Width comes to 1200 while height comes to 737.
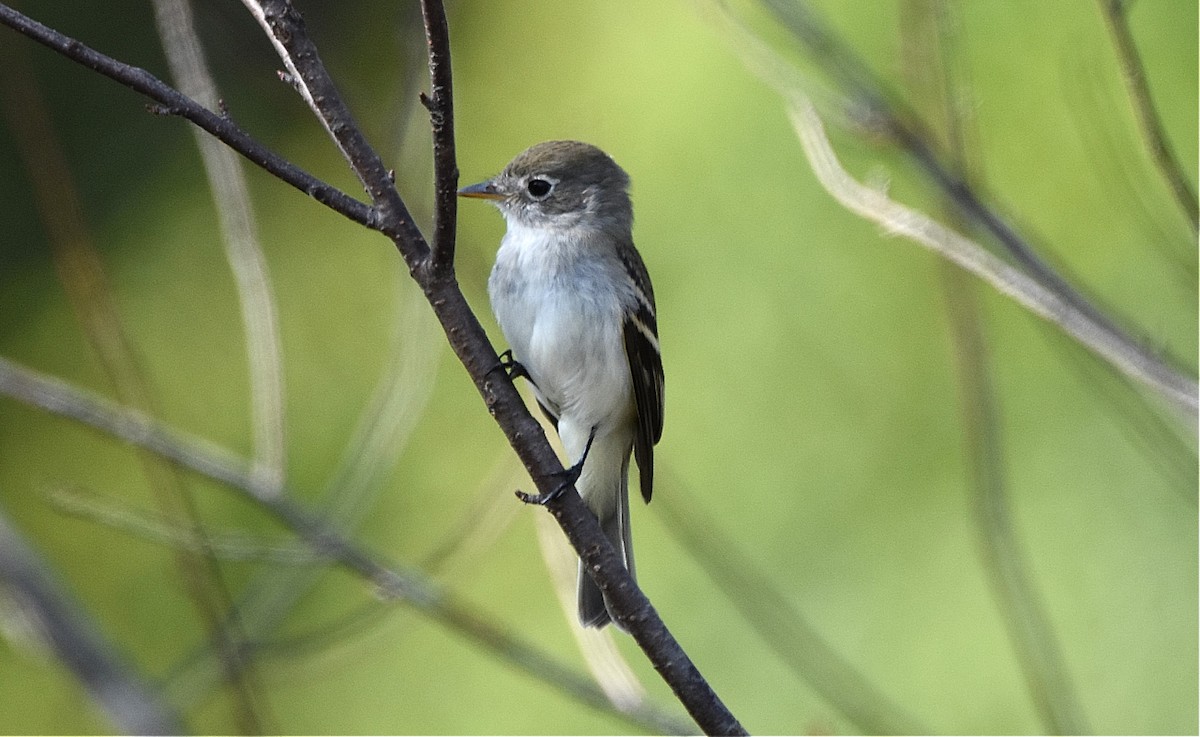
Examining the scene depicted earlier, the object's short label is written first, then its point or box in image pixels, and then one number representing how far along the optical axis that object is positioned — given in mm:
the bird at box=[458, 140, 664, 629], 6430
